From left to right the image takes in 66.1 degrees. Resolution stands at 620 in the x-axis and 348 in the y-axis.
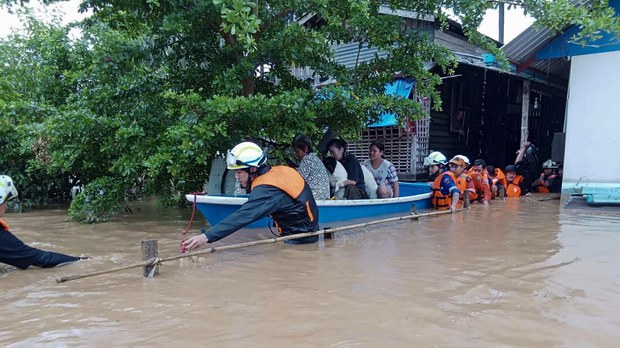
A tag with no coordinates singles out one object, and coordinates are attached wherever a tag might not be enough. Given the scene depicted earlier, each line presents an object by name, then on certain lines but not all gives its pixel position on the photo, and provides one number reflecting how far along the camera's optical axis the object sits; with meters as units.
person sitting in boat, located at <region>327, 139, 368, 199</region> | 8.00
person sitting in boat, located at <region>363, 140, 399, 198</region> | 8.84
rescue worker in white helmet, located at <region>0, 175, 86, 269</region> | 4.36
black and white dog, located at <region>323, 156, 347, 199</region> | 7.91
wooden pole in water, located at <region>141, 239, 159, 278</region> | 4.22
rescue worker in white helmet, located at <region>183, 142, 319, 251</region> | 4.56
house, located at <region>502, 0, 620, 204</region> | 9.37
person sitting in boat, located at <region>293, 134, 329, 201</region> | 6.75
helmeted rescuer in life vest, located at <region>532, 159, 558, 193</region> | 13.38
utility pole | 20.28
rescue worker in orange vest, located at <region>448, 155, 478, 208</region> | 9.53
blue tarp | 11.55
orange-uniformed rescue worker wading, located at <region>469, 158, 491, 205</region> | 10.93
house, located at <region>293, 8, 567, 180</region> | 12.85
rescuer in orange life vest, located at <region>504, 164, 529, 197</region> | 12.64
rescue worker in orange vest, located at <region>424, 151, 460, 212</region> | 9.07
